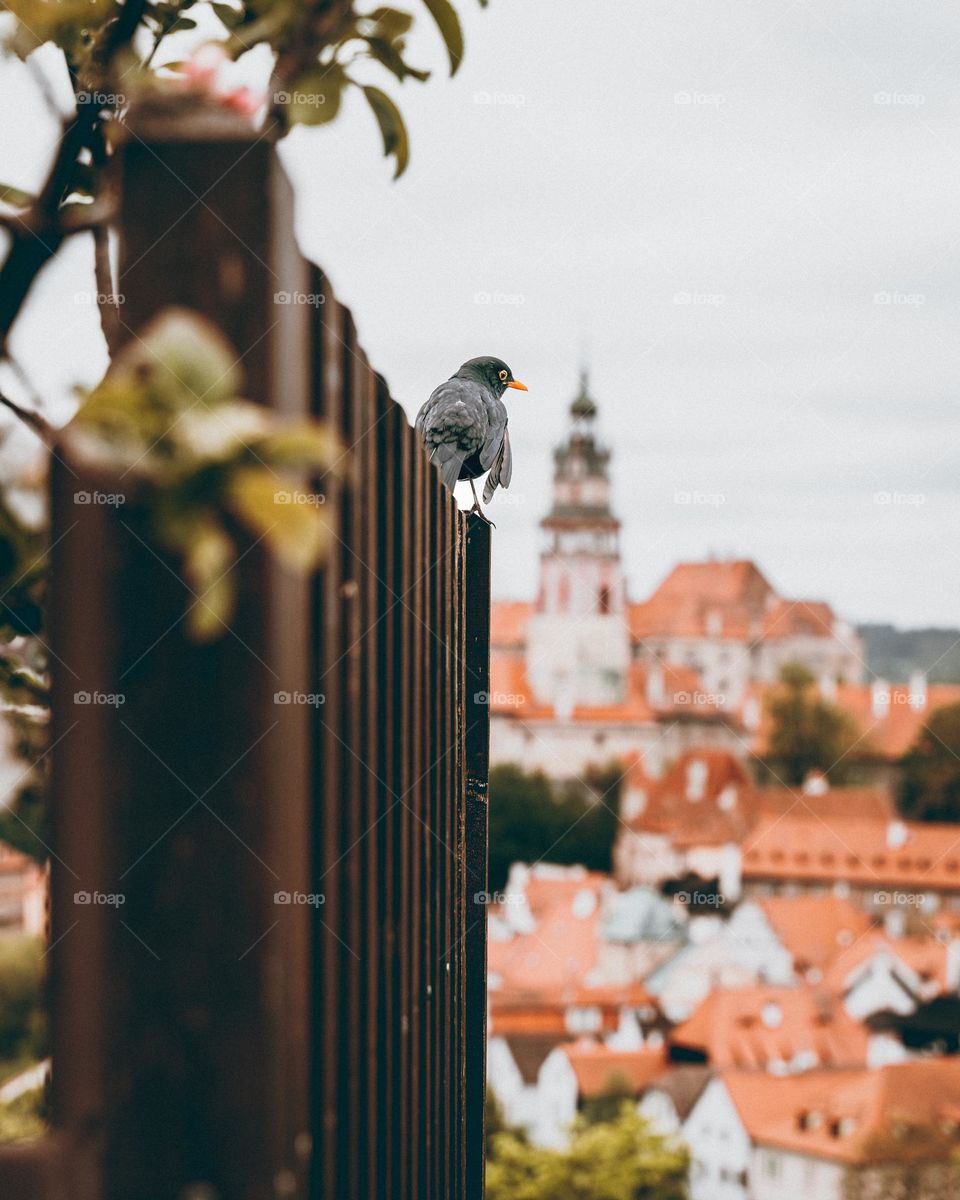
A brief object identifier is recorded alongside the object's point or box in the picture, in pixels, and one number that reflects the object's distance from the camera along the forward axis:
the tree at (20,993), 14.83
